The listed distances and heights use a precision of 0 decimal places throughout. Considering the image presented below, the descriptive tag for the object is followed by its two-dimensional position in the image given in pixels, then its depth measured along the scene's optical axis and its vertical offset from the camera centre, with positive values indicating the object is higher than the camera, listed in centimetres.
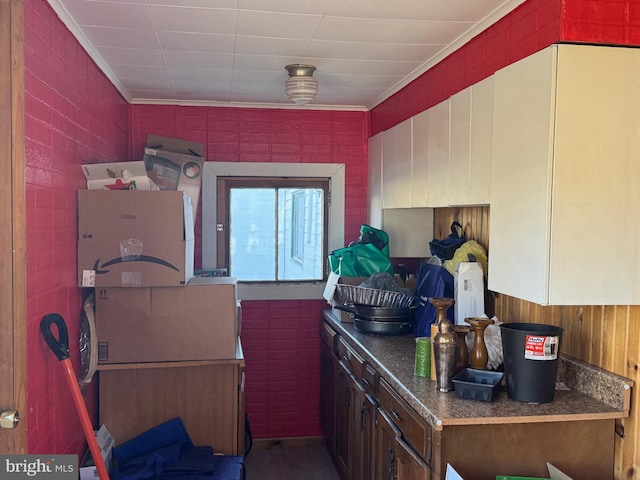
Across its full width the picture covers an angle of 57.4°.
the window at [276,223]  411 -2
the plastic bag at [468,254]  283 -16
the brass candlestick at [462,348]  231 -49
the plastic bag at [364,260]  362 -24
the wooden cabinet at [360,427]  223 -98
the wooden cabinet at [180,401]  291 -92
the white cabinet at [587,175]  184 +16
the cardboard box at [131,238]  258 -9
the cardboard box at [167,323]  272 -50
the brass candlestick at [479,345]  221 -46
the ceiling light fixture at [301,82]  315 +75
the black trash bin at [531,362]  196 -47
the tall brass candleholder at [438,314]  225 -35
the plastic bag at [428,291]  293 -35
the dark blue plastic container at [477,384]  204 -57
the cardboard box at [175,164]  362 +34
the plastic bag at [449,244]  303 -11
